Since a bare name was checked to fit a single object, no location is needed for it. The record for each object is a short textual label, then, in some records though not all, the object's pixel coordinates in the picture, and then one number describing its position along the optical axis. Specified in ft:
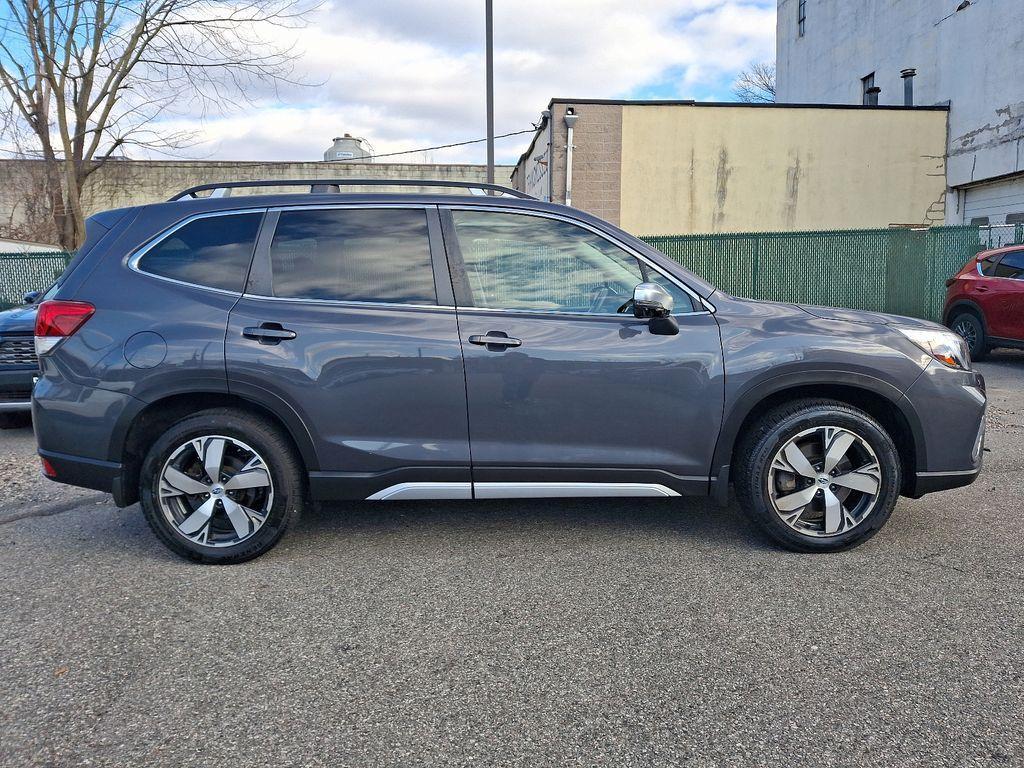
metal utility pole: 50.57
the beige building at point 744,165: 61.57
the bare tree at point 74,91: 76.13
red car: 33.35
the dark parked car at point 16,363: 21.95
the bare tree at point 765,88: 171.32
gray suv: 12.06
